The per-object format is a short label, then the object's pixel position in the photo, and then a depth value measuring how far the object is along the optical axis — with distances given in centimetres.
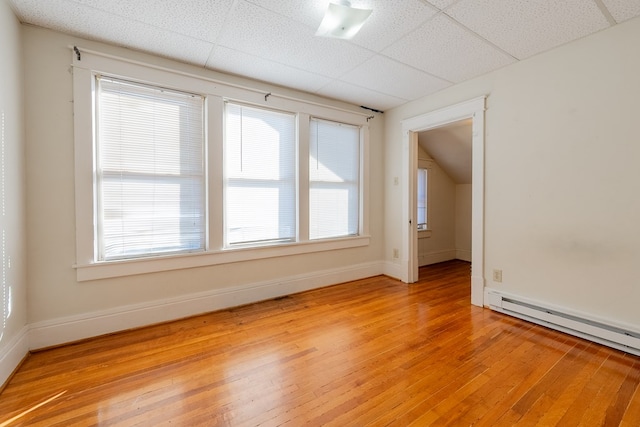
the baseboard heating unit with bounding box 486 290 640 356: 208
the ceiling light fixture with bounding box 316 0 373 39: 181
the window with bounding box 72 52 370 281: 236
